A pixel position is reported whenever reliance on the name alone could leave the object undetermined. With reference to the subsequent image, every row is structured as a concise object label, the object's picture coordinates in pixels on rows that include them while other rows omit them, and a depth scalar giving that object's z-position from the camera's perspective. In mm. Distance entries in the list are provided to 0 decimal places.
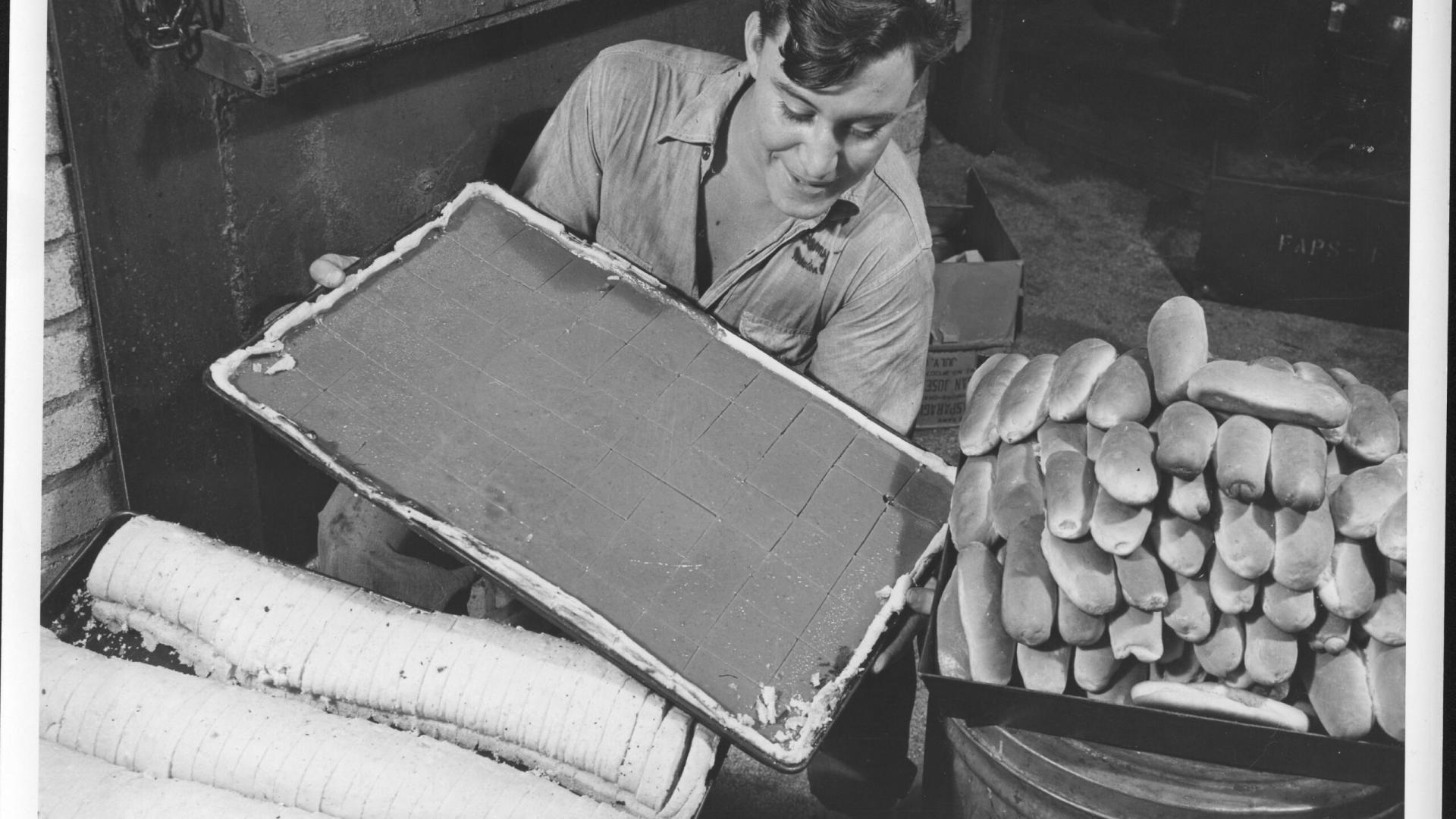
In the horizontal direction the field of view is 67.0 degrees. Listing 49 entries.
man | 2615
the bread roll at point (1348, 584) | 1661
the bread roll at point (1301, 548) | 1646
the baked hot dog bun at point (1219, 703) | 1690
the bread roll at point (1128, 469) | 1657
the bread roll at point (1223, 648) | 1714
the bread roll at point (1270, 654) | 1701
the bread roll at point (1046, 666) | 1763
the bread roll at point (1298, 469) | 1637
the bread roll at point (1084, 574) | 1702
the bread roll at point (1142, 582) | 1680
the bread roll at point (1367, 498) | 1660
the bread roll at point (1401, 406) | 1861
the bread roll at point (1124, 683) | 1777
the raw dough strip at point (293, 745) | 1859
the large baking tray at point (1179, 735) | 1687
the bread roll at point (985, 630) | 1786
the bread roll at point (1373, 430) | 1740
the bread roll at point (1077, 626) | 1730
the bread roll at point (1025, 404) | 1909
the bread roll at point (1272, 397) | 1694
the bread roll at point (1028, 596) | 1729
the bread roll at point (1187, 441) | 1669
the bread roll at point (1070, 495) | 1711
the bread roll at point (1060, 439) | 1829
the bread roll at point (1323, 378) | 1763
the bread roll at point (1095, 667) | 1758
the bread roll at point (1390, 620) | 1691
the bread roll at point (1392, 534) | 1628
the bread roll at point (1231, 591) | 1686
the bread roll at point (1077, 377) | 1850
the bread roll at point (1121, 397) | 1791
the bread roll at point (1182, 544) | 1700
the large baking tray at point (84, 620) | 2102
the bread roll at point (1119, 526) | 1675
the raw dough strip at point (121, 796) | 1768
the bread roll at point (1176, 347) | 1808
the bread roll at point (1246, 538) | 1653
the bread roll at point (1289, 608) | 1681
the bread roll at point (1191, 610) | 1712
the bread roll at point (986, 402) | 1988
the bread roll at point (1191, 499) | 1685
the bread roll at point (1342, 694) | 1665
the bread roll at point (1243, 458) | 1643
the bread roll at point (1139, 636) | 1717
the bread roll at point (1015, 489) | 1823
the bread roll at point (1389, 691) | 1662
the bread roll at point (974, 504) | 1880
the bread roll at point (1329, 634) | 1709
